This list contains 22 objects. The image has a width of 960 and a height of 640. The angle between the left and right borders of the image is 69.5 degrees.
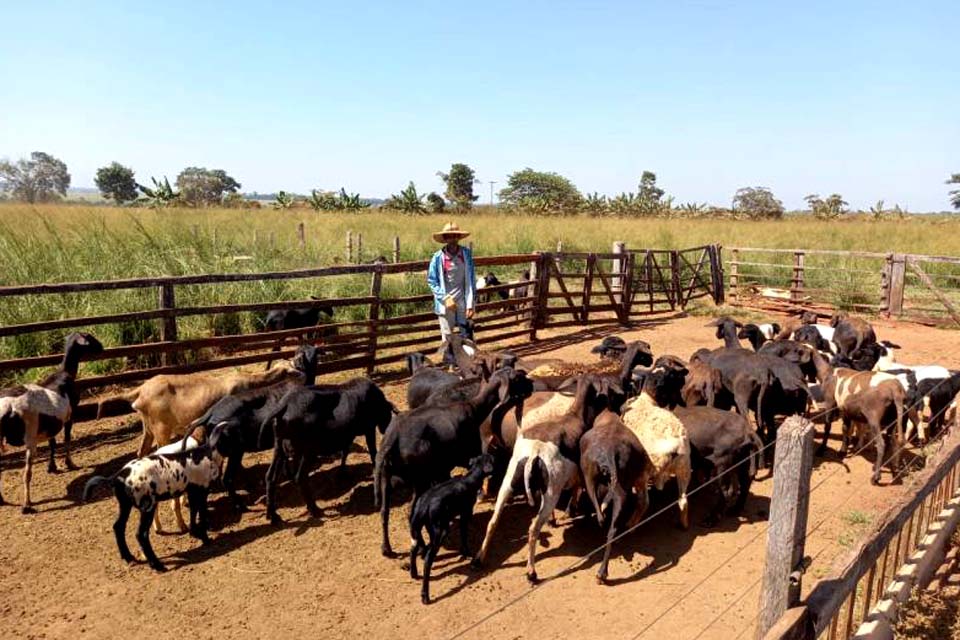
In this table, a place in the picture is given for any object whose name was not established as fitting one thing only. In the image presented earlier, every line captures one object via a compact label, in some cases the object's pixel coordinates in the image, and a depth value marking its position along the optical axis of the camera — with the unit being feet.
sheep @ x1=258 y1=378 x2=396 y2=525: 20.21
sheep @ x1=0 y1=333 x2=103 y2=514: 20.59
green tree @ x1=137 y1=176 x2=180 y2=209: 103.55
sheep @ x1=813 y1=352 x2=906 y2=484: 22.66
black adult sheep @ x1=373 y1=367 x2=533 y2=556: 18.60
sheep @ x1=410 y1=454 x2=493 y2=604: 16.33
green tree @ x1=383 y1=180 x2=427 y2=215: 131.95
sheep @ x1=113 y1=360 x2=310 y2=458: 22.33
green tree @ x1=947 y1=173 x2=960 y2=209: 182.39
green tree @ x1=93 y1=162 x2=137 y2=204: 249.61
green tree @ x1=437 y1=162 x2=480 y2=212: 213.05
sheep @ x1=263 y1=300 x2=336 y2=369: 36.35
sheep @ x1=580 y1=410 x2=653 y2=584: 17.33
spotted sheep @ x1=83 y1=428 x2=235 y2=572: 17.01
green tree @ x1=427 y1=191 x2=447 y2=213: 136.31
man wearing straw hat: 31.17
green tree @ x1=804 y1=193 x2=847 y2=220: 143.84
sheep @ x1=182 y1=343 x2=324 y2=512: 20.52
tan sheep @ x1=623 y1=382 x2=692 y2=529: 18.90
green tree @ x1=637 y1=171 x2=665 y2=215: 236.86
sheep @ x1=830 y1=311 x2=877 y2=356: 34.04
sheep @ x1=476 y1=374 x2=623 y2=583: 17.37
